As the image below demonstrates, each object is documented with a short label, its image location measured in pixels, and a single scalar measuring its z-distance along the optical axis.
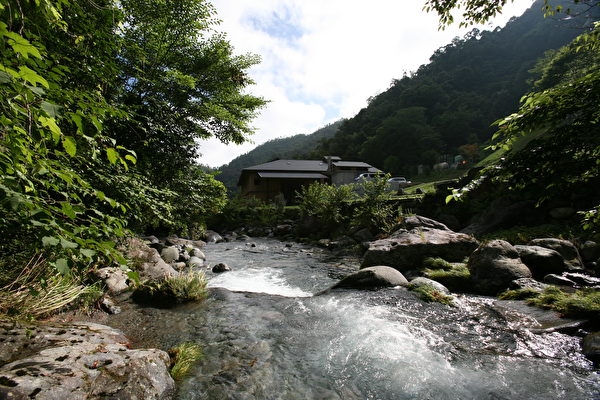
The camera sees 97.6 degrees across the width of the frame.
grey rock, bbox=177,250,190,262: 10.89
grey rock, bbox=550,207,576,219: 10.35
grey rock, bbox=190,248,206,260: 11.93
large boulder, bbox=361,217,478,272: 8.42
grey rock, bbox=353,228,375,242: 14.32
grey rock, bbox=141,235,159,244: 13.30
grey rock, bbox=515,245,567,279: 6.84
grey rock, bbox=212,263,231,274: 9.95
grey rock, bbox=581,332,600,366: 3.49
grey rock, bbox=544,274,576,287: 5.99
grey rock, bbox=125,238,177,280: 7.05
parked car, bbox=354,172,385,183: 35.06
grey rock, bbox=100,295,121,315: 5.16
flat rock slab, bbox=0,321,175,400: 2.33
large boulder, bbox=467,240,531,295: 6.25
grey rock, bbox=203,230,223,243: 18.78
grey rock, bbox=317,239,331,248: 15.66
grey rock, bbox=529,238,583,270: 7.07
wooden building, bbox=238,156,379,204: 35.06
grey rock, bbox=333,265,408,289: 6.67
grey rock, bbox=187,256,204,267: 10.50
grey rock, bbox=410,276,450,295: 6.19
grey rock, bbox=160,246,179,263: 10.18
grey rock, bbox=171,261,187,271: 9.16
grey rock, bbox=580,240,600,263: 7.41
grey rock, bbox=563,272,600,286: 5.93
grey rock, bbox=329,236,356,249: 14.57
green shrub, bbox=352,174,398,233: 14.52
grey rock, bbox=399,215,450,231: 11.10
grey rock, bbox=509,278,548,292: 5.80
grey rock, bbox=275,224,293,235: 21.56
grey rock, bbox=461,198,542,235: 11.30
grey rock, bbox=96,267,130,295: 5.97
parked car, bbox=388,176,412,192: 30.61
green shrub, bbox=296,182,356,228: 17.59
